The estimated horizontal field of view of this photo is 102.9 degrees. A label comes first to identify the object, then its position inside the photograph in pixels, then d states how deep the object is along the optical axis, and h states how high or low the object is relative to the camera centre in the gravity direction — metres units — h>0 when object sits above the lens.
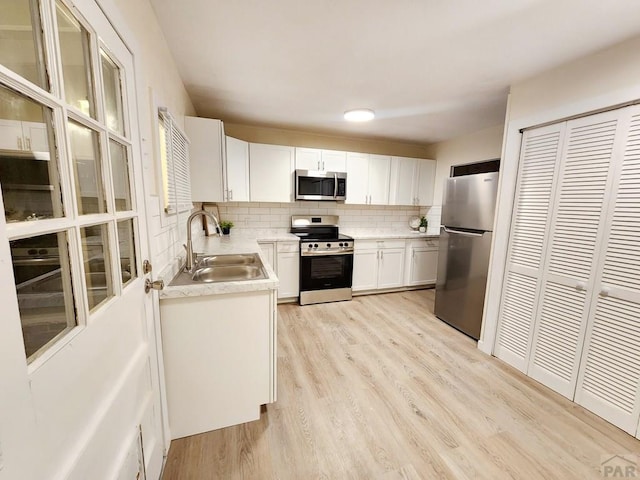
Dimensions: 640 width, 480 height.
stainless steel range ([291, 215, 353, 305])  3.29 -0.78
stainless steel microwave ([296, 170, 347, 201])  3.36 +0.32
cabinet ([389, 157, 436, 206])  3.93 +0.47
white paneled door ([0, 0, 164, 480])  0.47 -0.19
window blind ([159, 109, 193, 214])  1.52 +0.27
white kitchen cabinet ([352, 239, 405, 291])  3.62 -0.78
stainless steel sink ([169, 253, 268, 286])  1.63 -0.45
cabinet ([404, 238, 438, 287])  3.88 -0.78
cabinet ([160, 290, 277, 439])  1.38 -0.86
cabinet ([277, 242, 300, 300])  3.26 -0.78
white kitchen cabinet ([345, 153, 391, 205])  3.69 +0.46
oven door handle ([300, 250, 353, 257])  3.26 -0.58
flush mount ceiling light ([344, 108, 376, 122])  2.67 +1.01
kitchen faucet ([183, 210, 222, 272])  1.58 -0.31
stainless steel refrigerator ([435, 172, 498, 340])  2.38 -0.36
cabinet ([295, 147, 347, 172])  3.43 +0.67
